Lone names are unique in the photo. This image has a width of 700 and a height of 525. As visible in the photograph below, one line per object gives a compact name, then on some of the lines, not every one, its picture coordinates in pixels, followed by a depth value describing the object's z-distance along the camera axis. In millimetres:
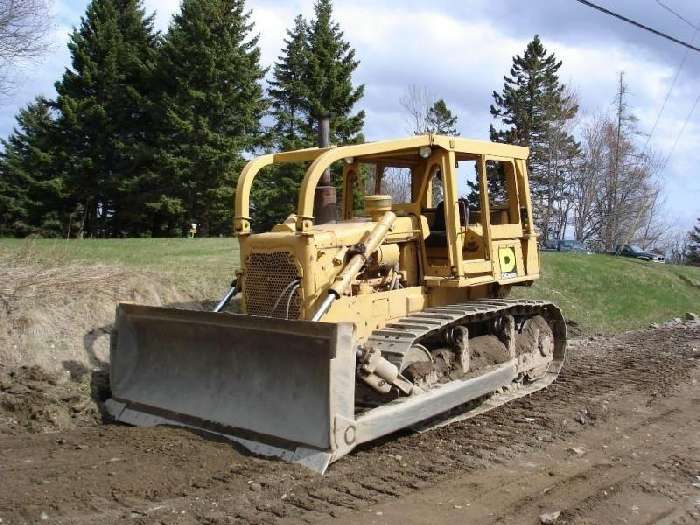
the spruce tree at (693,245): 55934
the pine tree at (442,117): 43344
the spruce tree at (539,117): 42594
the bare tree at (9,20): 17750
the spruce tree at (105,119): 32178
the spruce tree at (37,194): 32281
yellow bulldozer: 5469
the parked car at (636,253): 35781
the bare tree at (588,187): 45688
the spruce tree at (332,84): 33562
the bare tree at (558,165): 43438
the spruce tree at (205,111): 30219
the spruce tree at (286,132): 32000
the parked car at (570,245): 37984
